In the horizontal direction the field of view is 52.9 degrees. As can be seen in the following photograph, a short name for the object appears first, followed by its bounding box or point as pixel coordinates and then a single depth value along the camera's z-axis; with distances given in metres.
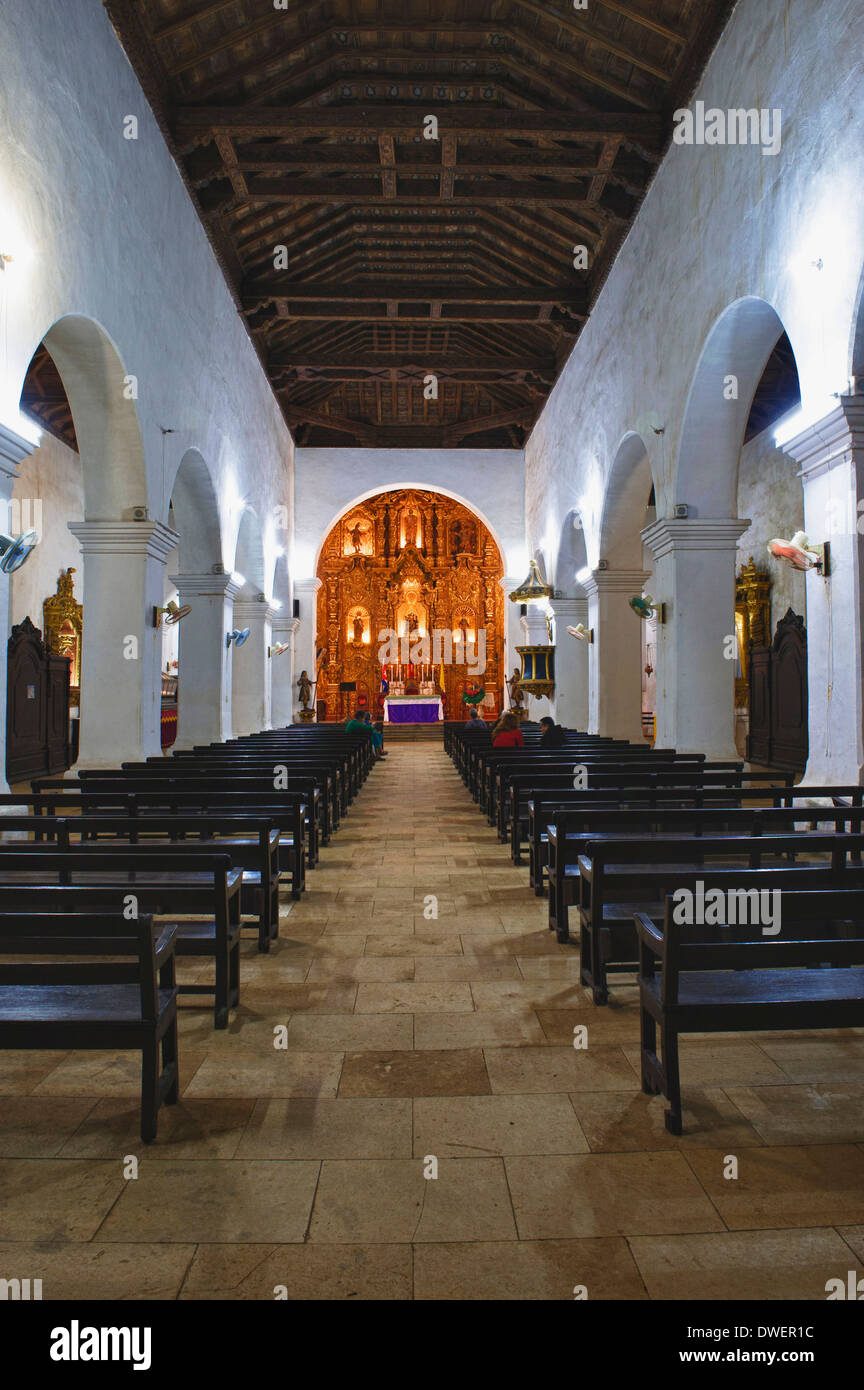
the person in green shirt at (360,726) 13.77
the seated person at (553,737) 9.59
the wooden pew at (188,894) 3.39
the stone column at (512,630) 21.31
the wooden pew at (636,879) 3.10
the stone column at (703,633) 9.12
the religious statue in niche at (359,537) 27.44
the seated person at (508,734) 9.90
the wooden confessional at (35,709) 13.21
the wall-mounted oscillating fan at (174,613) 9.85
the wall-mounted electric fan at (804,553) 5.90
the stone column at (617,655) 12.67
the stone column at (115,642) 8.78
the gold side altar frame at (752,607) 15.07
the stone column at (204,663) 12.15
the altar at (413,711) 24.72
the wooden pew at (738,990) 2.56
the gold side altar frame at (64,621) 15.23
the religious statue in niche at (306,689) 21.94
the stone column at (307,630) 21.12
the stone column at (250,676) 16.05
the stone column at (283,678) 19.69
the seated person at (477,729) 13.08
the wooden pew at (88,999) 2.51
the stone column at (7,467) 5.73
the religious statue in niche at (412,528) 27.58
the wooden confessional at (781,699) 13.71
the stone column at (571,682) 16.25
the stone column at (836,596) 5.60
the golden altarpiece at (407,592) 26.70
